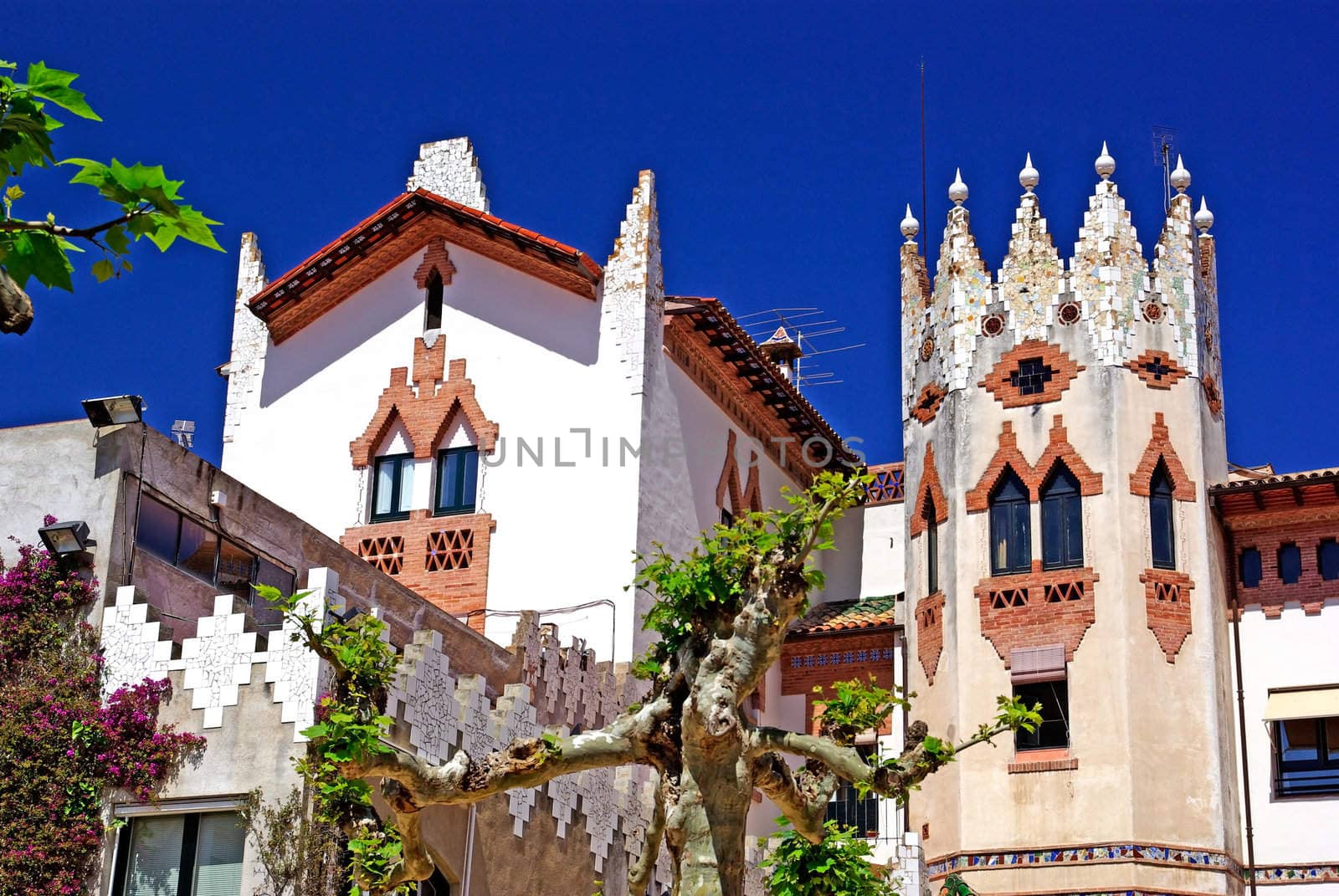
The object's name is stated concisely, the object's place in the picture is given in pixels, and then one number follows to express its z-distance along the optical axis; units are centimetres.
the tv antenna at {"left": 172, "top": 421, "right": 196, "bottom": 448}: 2427
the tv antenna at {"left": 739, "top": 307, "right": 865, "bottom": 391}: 3822
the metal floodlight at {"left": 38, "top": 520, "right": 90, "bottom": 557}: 2042
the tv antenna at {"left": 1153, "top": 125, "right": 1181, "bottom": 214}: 3244
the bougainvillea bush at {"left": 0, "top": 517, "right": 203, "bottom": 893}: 1923
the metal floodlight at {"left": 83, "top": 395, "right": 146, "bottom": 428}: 2097
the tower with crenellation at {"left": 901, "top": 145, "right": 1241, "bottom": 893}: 2823
